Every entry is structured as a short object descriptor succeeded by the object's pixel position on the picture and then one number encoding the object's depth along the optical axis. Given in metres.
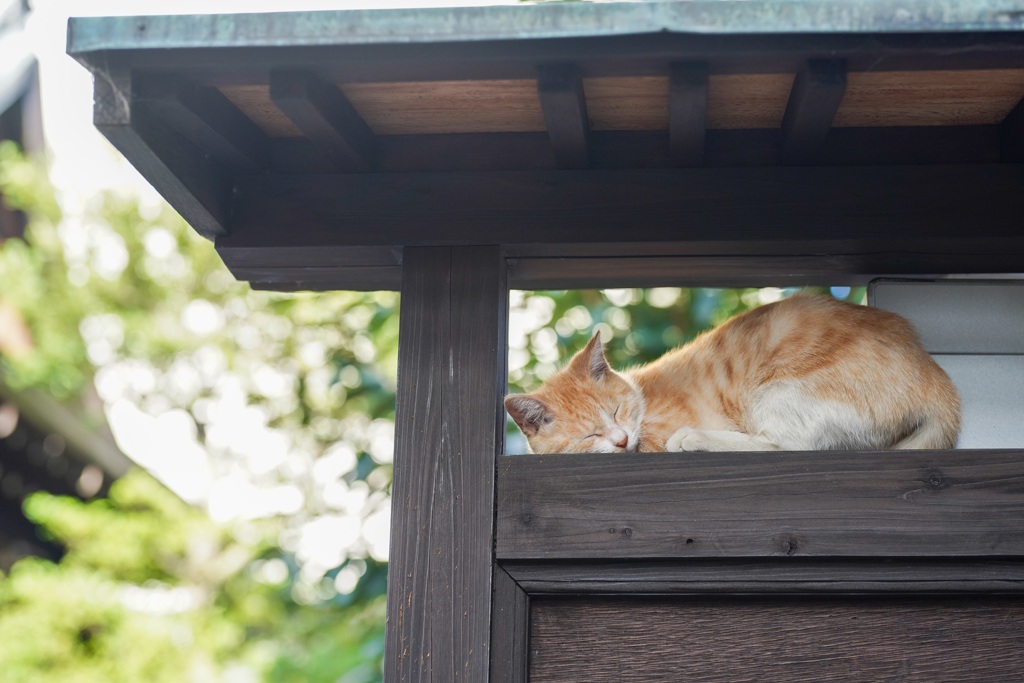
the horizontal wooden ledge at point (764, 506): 3.06
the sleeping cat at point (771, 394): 3.25
